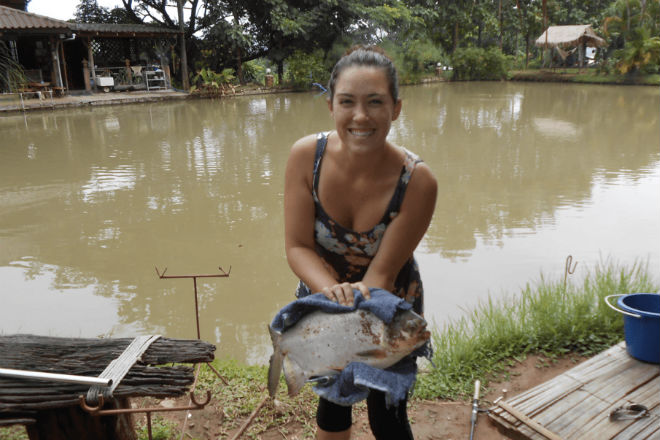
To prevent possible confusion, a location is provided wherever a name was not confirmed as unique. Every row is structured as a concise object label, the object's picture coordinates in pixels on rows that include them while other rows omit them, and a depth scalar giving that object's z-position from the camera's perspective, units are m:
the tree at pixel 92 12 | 20.59
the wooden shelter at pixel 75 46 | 15.40
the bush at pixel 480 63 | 23.70
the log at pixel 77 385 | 1.38
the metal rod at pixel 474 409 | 2.09
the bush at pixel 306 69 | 19.44
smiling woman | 1.45
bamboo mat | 1.85
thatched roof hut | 22.94
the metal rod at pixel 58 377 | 1.34
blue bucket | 2.19
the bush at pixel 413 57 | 22.28
